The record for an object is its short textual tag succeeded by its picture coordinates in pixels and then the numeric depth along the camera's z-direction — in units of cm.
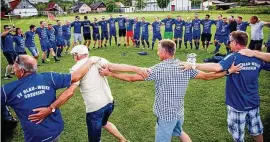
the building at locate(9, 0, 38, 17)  8331
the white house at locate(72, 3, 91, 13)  10119
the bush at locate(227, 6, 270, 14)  3930
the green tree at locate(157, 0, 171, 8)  8362
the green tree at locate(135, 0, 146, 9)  8771
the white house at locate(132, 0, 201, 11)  8325
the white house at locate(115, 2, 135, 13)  8204
